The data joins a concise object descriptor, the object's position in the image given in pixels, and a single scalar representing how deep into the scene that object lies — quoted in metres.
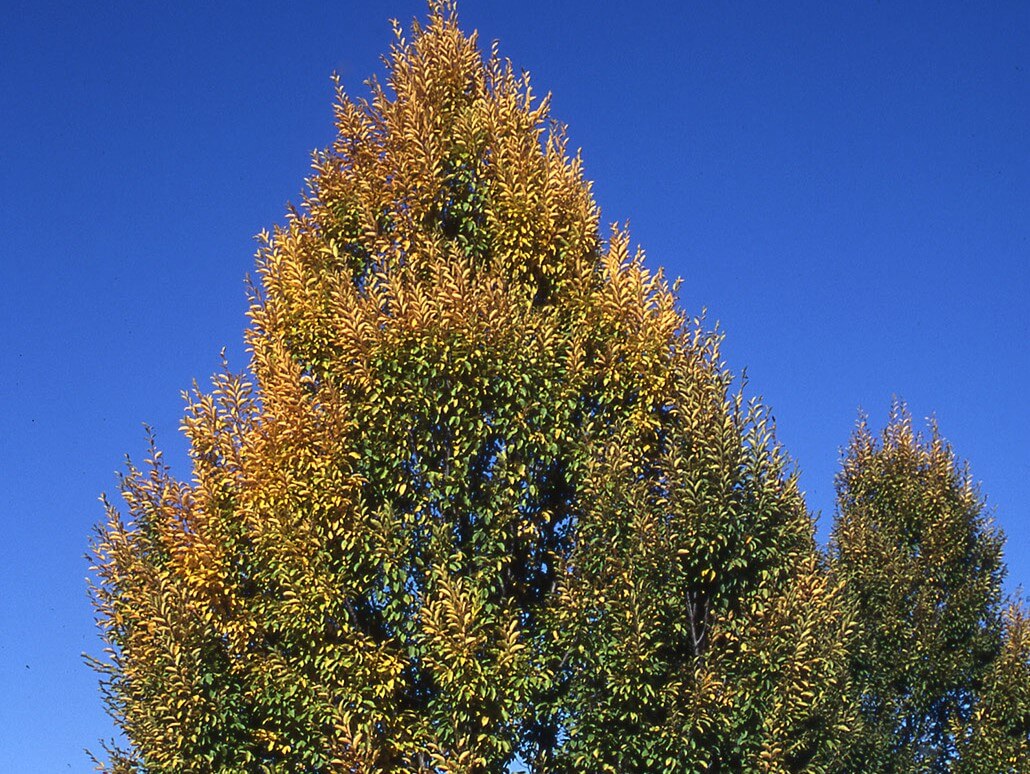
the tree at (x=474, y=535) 18.41
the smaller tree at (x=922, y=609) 32.22
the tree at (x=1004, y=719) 30.80
